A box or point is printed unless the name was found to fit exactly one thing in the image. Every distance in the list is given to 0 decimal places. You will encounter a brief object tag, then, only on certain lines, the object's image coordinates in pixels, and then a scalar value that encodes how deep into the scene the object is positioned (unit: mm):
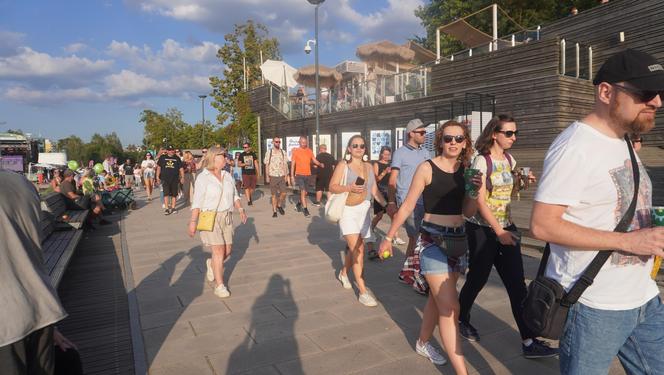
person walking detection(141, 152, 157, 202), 16280
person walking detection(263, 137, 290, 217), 11328
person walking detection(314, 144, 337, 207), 11969
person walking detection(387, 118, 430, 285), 5551
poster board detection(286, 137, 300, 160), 20422
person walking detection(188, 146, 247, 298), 5117
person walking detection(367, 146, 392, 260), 6641
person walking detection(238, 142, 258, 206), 13289
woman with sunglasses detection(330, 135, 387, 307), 4813
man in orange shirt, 11891
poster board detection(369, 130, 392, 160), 16594
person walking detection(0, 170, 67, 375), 1922
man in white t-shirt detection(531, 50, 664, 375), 1680
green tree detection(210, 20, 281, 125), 34469
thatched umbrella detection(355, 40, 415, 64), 21531
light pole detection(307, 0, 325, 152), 16625
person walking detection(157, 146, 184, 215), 11938
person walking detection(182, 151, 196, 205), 14320
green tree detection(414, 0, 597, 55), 22844
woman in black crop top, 2939
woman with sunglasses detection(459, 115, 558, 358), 3586
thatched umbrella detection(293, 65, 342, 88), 24078
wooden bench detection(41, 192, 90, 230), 7663
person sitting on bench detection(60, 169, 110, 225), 9562
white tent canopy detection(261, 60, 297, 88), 26188
